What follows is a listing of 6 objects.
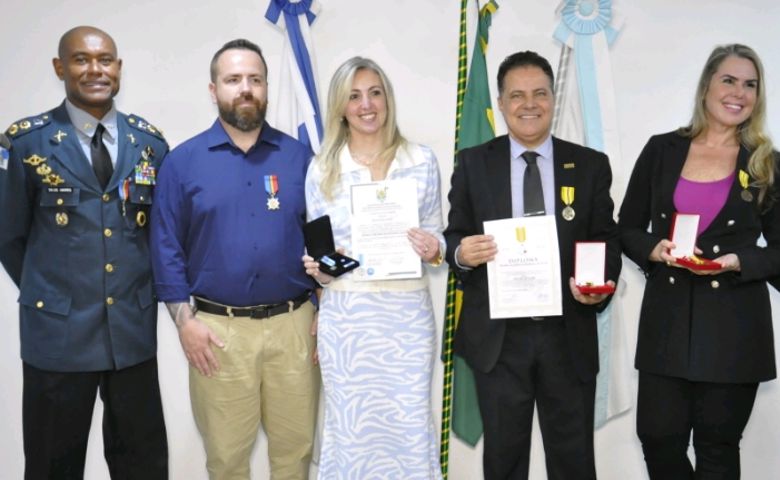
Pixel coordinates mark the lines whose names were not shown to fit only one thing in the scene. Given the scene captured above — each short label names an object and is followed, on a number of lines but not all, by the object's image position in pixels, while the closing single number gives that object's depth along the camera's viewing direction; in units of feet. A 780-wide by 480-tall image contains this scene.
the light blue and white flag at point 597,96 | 10.60
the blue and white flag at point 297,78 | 10.66
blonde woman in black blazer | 7.66
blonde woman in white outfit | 8.21
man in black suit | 7.62
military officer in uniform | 7.86
